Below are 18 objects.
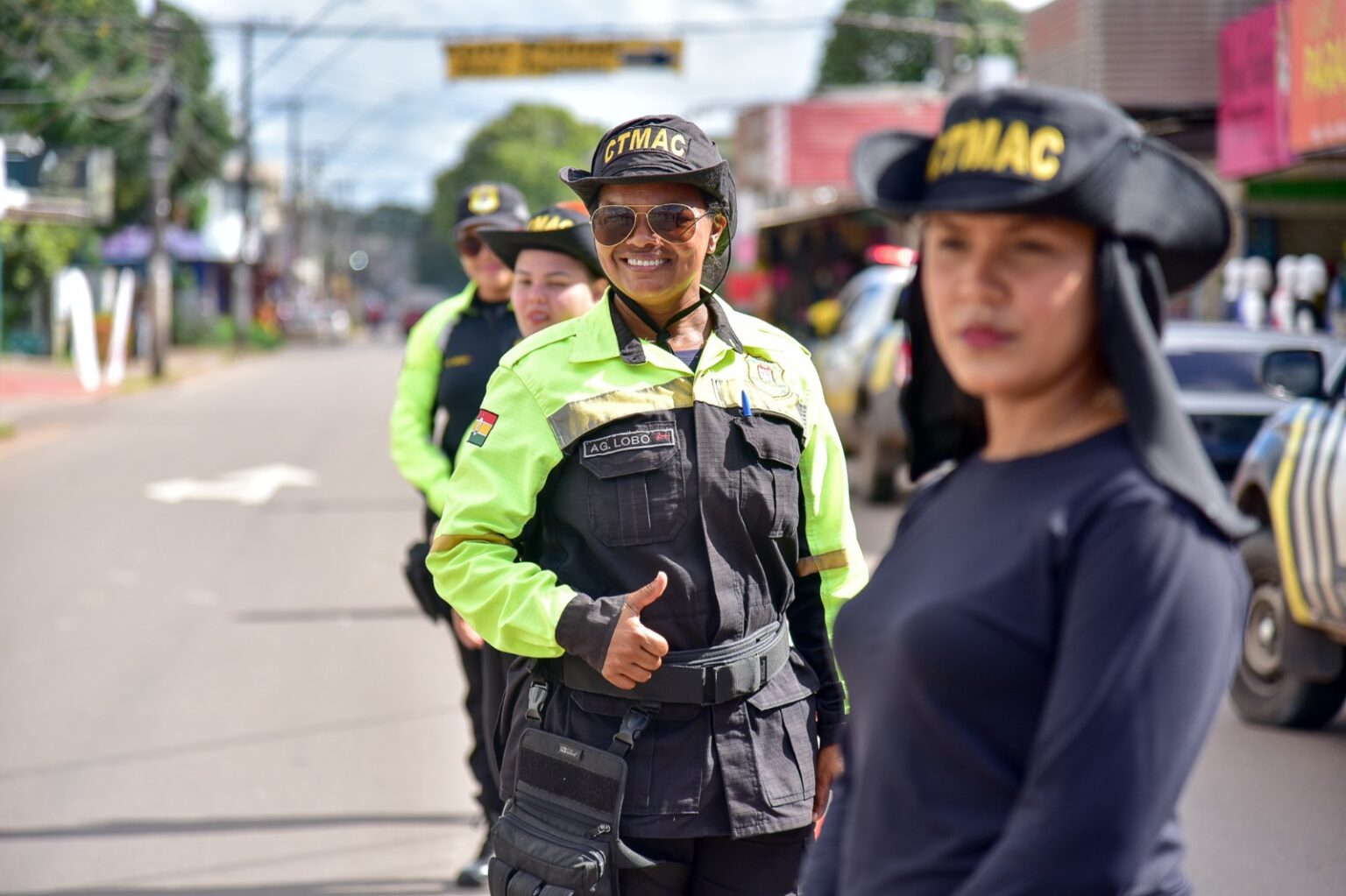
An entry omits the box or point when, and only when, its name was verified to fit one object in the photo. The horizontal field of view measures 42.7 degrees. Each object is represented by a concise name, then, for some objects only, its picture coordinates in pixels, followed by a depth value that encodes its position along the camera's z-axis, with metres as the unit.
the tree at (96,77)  22.67
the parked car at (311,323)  70.38
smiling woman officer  3.13
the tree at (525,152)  115.12
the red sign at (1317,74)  13.38
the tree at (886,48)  60.75
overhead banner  39.25
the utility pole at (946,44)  24.45
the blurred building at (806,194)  29.62
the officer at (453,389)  5.35
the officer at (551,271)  4.51
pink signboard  15.66
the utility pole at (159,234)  34.06
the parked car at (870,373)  14.24
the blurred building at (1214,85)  17.50
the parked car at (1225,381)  10.27
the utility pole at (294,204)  75.44
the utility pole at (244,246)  48.88
